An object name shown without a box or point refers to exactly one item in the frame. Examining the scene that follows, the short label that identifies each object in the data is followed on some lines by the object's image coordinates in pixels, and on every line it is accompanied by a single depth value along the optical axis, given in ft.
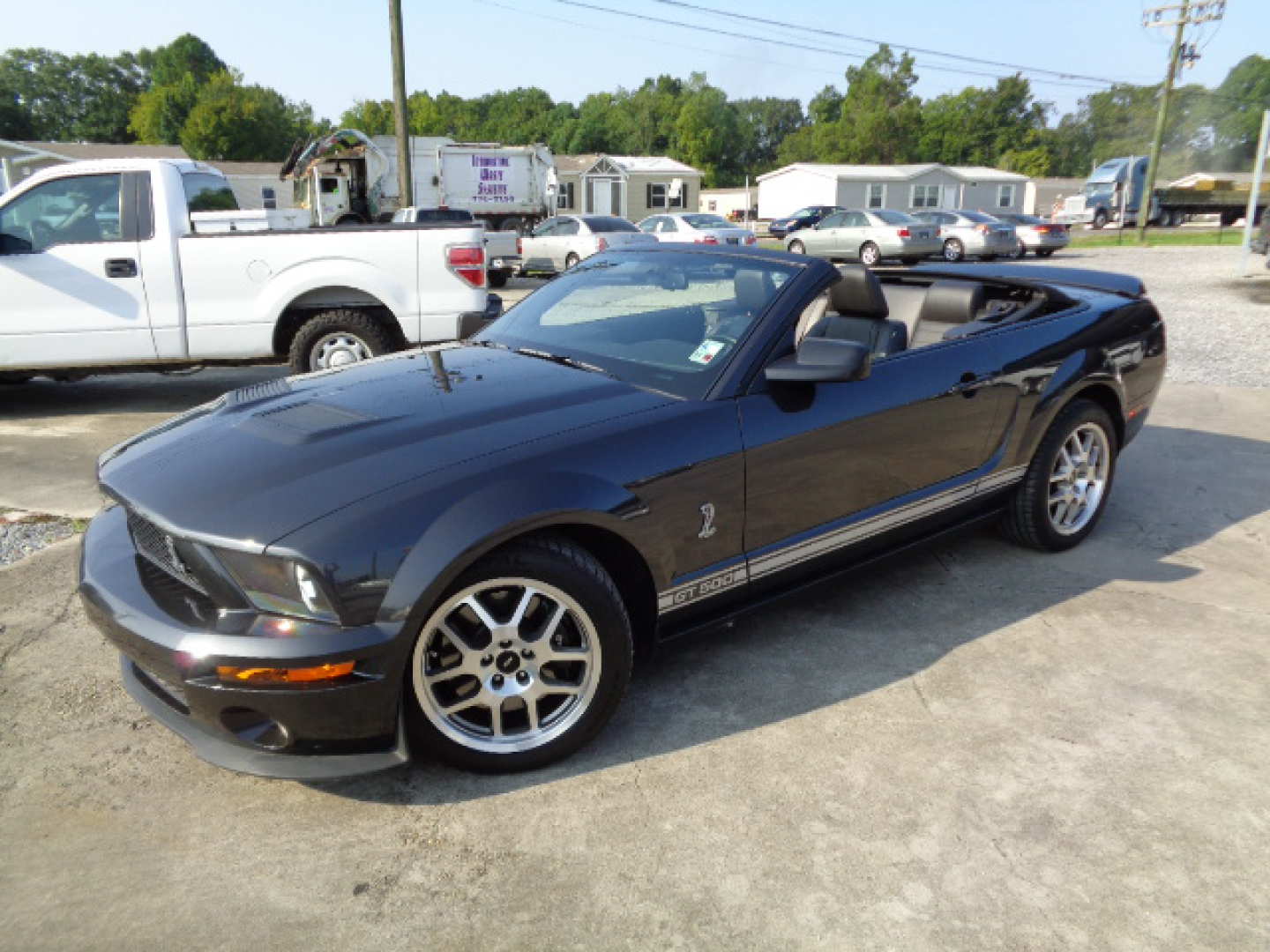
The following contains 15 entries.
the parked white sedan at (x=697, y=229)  73.15
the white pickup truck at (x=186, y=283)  22.35
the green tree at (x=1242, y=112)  299.17
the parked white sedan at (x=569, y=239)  61.93
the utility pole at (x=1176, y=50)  115.24
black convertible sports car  7.57
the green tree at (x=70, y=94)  312.91
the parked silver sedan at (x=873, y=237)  80.59
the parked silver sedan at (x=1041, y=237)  85.61
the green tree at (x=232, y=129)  228.22
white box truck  81.92
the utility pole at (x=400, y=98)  62.34
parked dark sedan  126.93
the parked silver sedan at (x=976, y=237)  80.69
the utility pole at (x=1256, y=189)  55.16
